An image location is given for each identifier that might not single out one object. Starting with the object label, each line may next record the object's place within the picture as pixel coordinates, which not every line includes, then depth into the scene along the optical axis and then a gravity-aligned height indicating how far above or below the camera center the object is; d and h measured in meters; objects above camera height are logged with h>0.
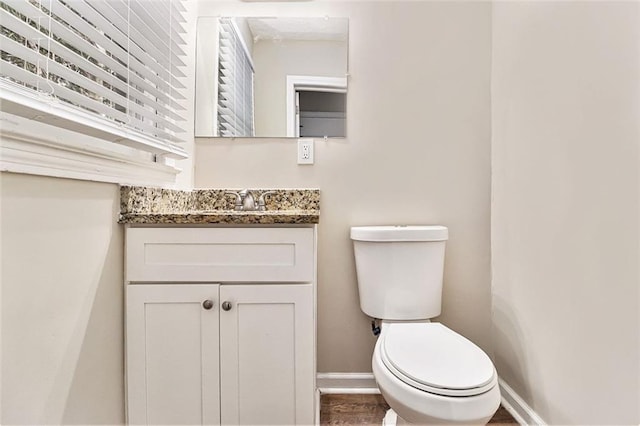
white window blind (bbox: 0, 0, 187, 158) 0.69 +0.38
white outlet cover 1.50 +0.26
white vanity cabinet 1.01 -0.38
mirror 1.50 +0.61
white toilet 0.82 -0.44
